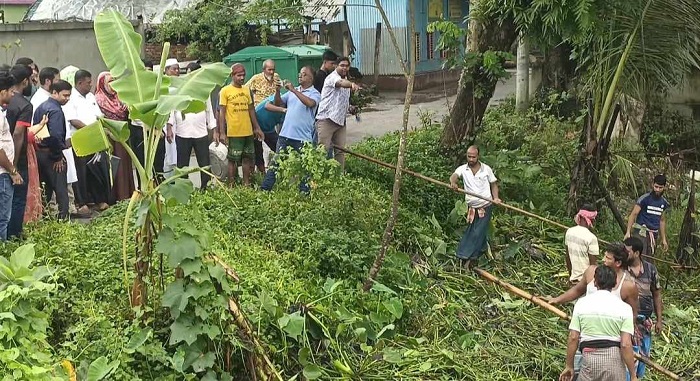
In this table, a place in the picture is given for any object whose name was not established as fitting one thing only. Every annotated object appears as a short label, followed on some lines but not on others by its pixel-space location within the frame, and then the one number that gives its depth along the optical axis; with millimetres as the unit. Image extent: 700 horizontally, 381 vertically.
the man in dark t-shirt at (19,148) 7035
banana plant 5129
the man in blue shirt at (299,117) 9039
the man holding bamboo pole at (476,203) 8430
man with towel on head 7219
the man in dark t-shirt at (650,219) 8344
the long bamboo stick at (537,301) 5934
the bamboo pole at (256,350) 5422
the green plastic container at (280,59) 14812
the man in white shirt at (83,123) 8391
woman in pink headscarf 8750
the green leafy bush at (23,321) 4371
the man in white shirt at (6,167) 6621
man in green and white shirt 5352
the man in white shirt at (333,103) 8992
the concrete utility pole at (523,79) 15570
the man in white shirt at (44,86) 8047
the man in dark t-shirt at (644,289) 6371
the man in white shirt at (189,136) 9109
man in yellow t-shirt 9250
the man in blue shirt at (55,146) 7758
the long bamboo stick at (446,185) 8078
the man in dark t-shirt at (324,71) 9539
